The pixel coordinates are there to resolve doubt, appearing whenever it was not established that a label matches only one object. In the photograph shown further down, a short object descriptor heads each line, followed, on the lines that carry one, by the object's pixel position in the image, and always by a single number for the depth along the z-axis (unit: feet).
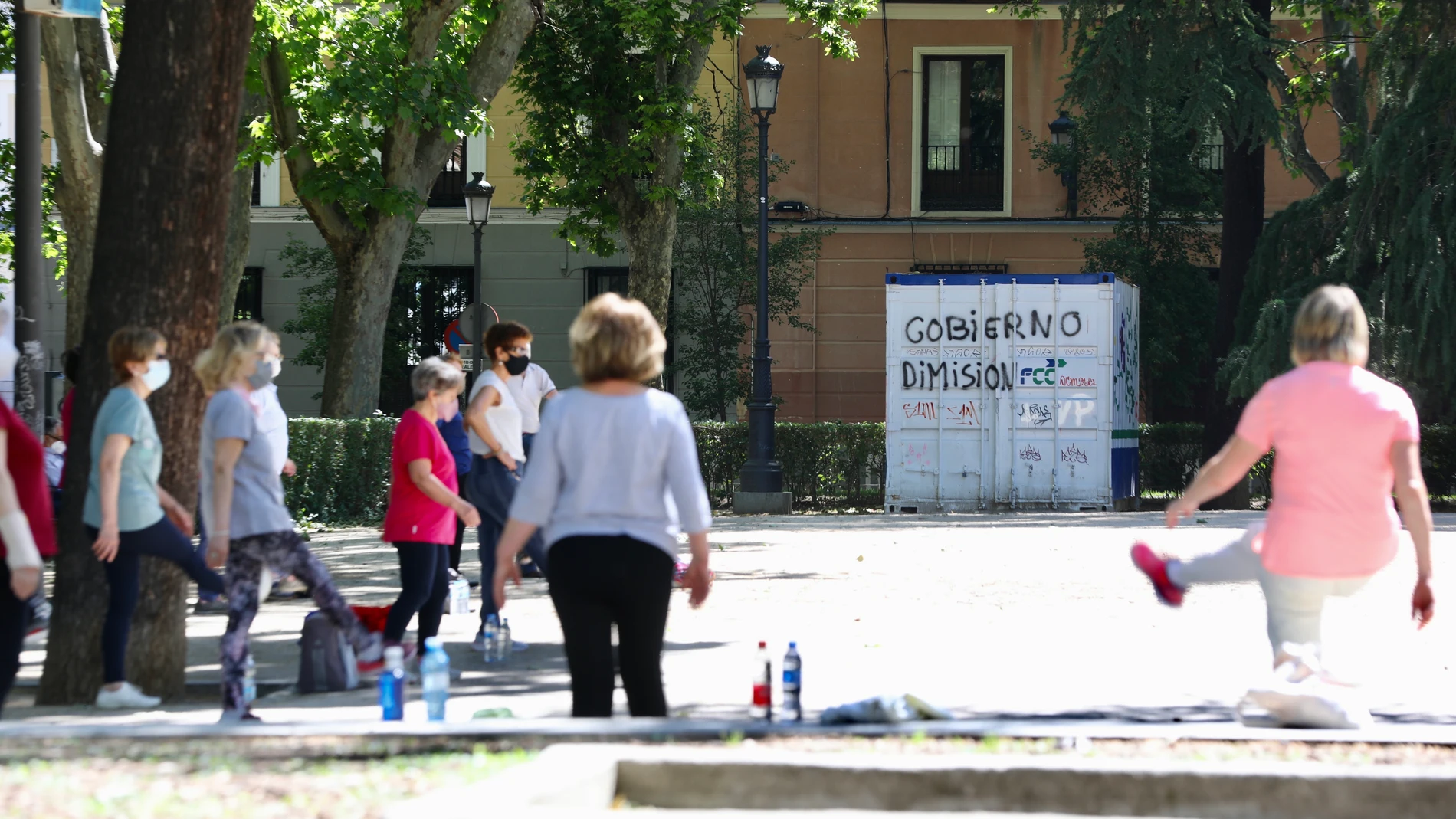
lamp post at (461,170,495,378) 162.09
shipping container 129.08
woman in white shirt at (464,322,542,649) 55.88
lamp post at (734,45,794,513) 130.72
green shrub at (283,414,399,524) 120.37
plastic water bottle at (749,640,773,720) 40.09
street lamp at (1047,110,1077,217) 177.47
